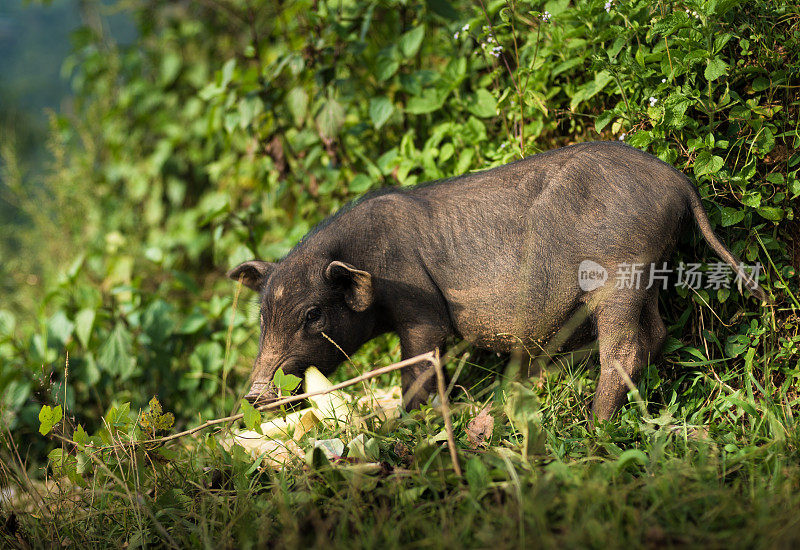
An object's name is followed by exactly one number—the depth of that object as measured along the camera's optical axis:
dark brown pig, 4.89
